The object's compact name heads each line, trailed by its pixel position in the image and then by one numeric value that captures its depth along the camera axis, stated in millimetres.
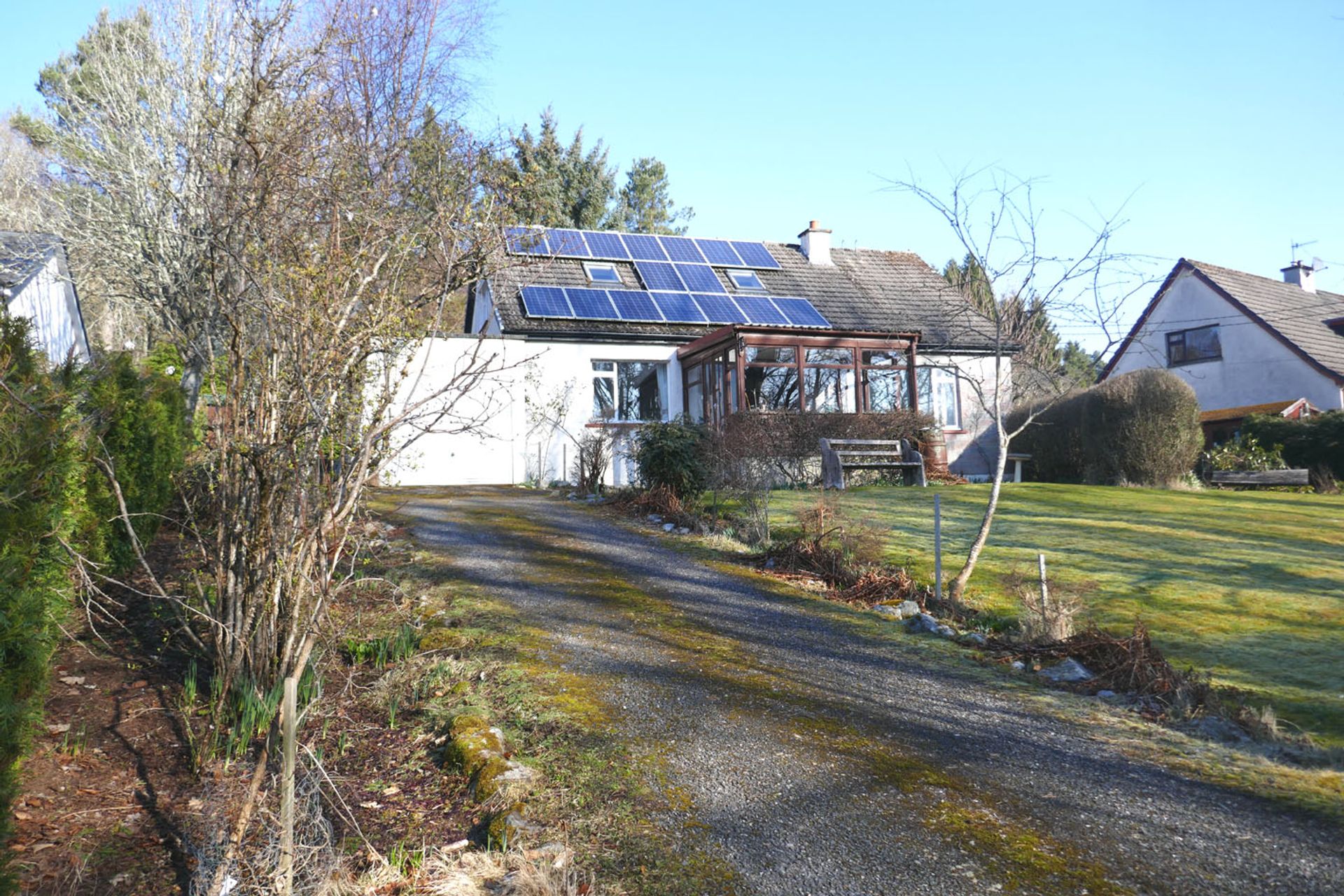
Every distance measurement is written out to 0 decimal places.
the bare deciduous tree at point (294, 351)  4500
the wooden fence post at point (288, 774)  3158
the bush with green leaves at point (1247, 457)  18344
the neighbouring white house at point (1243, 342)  23250
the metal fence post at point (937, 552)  7902
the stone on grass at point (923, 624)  7273
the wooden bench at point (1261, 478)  17344
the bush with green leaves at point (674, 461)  12539
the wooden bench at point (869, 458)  15188
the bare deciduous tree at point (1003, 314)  7801
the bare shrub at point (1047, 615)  6867
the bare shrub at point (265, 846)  3270
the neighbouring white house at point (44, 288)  11641
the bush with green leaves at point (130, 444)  6004
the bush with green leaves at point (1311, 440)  18125
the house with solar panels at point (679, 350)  18500
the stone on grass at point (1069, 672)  6211
